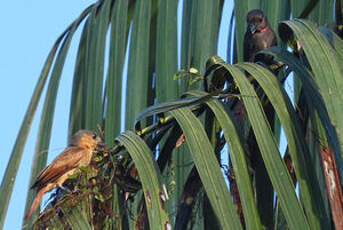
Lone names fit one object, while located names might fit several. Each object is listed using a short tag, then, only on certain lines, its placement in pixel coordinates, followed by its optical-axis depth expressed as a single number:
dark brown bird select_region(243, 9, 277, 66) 9.40
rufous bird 7.63
